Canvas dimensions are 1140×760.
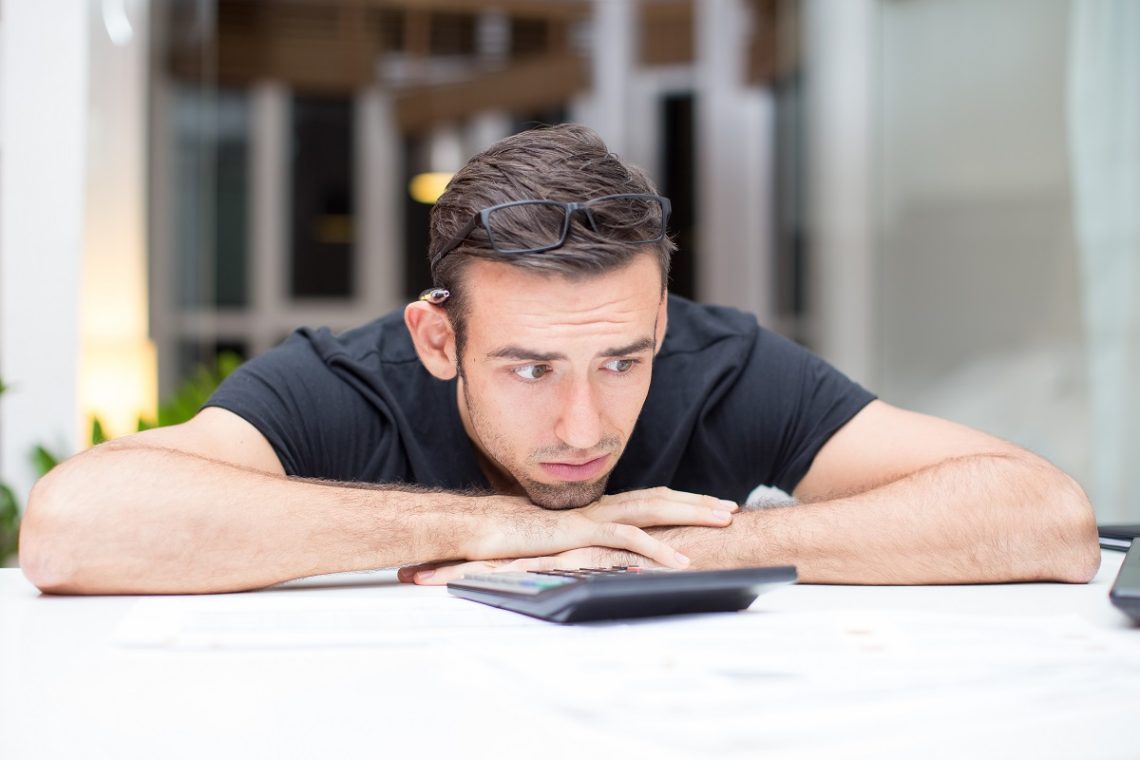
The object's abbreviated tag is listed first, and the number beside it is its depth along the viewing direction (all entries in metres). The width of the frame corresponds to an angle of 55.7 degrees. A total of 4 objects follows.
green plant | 2.94
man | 1.28
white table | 0.60
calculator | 0.90
